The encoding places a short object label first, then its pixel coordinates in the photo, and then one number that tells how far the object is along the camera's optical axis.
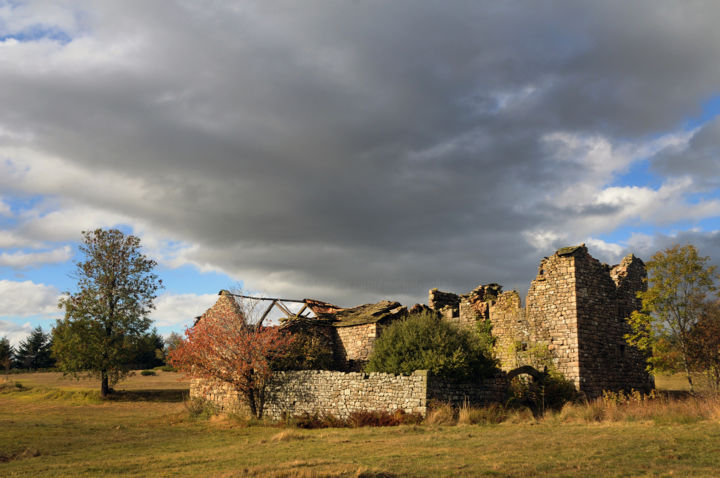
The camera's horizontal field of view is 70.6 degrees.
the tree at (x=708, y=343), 21.05
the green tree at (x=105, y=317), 37.09
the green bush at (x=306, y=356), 25.72
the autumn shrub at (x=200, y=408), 27.00
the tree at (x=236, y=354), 24.48
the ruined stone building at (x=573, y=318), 22.81
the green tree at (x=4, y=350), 70.89
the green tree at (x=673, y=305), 21.91
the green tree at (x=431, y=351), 20.58
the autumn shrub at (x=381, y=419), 18.95
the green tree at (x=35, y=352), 80.50
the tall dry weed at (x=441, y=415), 18.34
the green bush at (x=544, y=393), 21.80
